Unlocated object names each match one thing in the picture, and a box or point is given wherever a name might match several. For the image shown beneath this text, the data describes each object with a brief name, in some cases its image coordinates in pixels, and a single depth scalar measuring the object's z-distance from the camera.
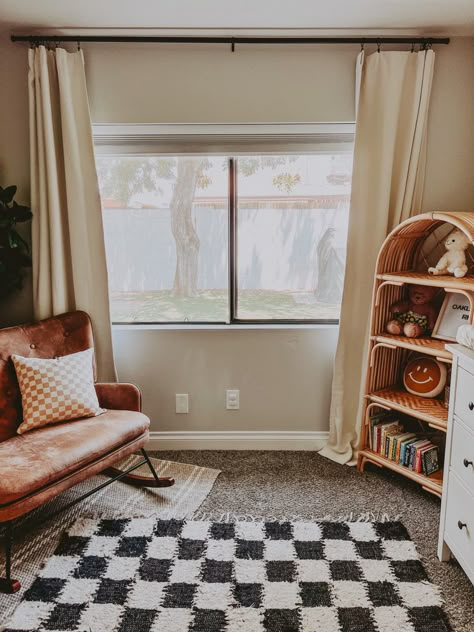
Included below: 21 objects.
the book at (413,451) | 2.51
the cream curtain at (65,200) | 2.61
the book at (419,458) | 2.48
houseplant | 2.55
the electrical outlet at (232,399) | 3.01
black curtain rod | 2.60
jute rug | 2.03
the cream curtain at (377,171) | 2.61
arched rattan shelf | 2.35
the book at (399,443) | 2.58
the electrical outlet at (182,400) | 3.01
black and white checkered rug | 1.70
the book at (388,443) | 2.63
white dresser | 1.79
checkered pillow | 2.33
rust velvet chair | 1.88
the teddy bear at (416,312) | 2.61
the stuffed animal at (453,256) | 2.45
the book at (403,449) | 2.55
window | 2.85
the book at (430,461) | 2.47
